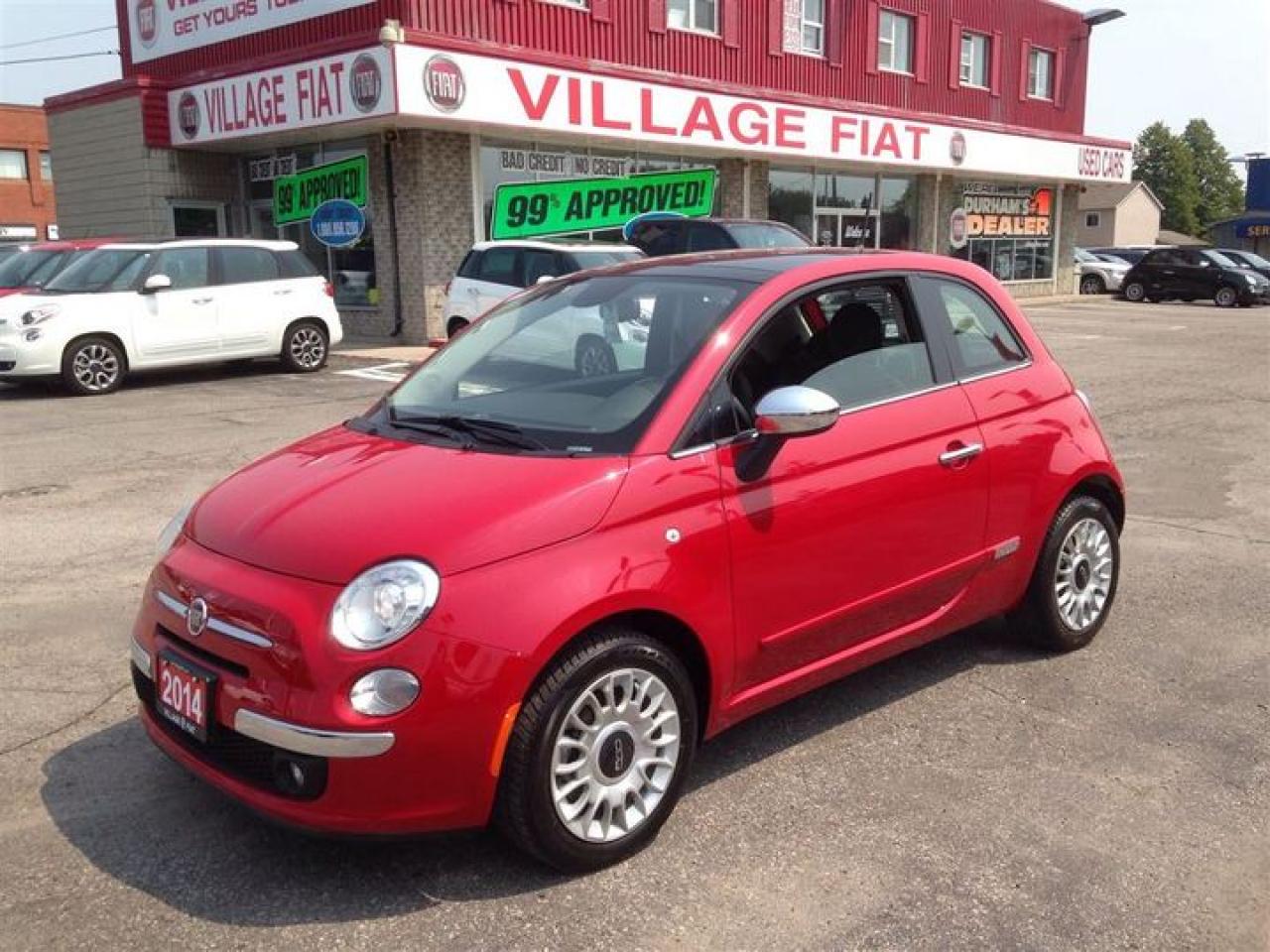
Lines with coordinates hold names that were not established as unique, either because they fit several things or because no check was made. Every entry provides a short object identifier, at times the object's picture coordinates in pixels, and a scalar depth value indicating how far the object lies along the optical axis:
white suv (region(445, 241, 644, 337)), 13.66
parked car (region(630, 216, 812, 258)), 14.95
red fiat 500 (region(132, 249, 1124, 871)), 2.79
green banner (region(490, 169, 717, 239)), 18.45
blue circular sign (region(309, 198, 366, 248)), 18.22
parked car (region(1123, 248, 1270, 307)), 29.41
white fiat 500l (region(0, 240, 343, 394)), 11.88
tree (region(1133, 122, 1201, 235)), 102.00
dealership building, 16.36
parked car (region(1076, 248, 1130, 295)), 34.25
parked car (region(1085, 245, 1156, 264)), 36.97
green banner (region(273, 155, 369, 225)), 18.06
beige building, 65.31
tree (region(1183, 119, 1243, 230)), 107.31
